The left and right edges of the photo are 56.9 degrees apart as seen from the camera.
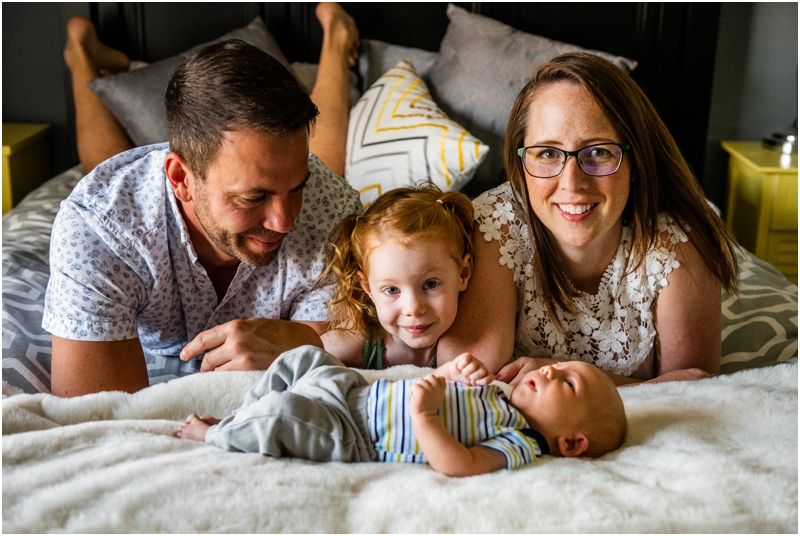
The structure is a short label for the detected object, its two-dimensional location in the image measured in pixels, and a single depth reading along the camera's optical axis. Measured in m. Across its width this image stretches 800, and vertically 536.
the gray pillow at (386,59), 2.77
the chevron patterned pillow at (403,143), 2.35
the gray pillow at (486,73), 2.55
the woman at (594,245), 1.45
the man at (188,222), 1.44
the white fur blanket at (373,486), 0.95
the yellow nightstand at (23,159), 2.82
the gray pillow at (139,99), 2.61
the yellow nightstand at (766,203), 2.71
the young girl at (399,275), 1.51
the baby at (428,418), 1.13
